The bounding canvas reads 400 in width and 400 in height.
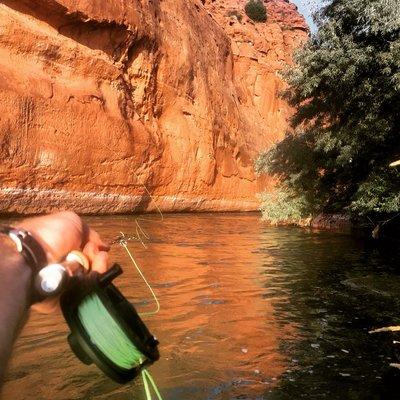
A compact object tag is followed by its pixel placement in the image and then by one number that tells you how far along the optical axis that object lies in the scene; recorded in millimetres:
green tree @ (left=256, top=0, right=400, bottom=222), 11992
